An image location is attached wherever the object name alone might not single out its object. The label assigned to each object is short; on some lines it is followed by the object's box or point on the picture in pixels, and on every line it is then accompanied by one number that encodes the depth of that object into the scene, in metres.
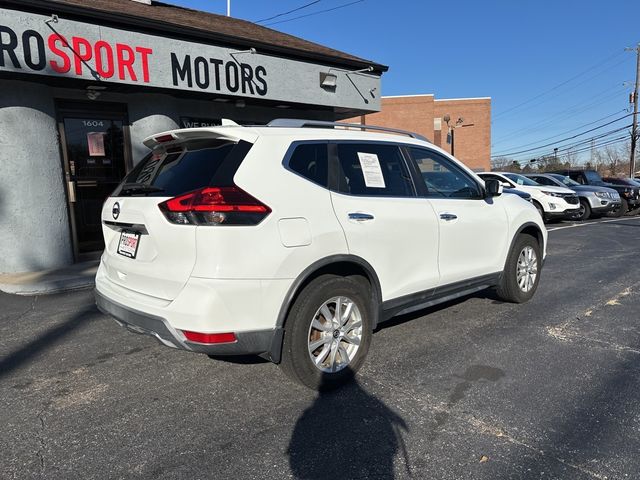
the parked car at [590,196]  15.24
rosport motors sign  6.38
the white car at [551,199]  13.52
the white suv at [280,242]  2.77
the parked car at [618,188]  16.97
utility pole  36.88
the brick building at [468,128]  44.72
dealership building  6.70
